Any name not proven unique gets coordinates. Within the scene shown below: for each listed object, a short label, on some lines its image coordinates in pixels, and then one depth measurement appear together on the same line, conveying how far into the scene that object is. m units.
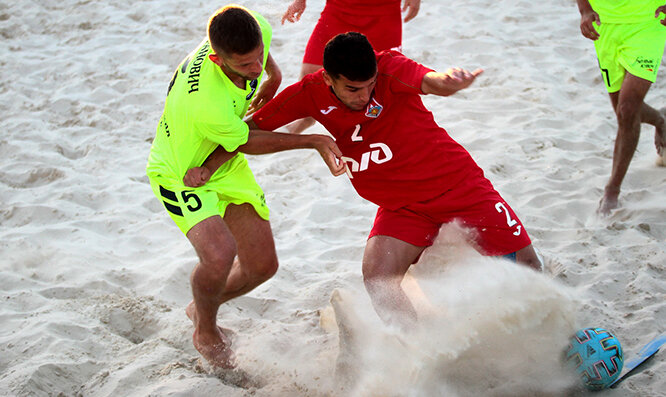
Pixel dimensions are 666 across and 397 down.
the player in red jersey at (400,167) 6.34
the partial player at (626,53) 8.96
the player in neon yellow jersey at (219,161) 6.00
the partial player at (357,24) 9.50
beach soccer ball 5.71
